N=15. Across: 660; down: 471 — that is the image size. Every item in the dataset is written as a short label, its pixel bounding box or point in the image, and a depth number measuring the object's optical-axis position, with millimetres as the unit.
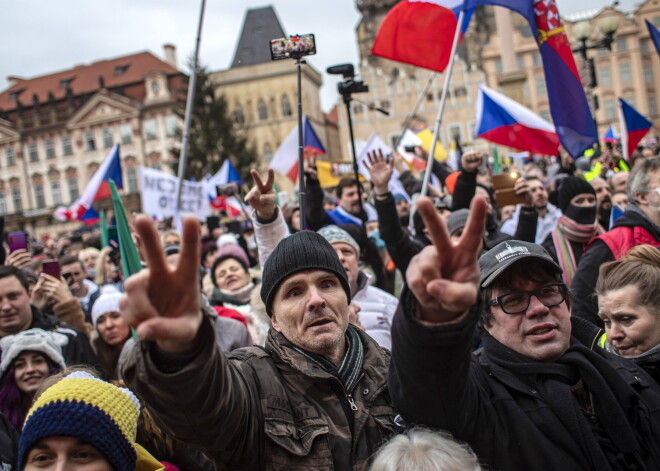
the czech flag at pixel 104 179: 9758
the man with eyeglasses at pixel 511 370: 1685
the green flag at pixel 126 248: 3355
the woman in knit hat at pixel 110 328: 4301
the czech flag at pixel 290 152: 8516
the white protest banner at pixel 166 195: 8648
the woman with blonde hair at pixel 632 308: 2623
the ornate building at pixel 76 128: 58625
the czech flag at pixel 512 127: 6863
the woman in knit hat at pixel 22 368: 3264
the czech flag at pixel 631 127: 8328
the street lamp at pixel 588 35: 11055
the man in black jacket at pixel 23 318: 3914
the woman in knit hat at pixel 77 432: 2131
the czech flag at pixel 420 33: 5824
